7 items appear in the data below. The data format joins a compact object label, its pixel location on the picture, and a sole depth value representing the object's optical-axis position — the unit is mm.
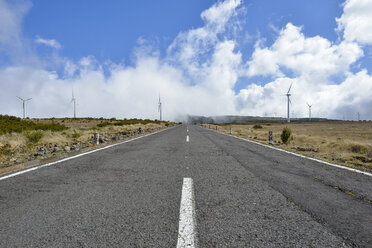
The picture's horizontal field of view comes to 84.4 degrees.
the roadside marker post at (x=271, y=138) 12148
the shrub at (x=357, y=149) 10312
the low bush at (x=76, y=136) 14417
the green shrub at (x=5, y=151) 8145
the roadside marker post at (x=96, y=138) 10960
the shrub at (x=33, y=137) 11686
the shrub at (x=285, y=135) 13684
